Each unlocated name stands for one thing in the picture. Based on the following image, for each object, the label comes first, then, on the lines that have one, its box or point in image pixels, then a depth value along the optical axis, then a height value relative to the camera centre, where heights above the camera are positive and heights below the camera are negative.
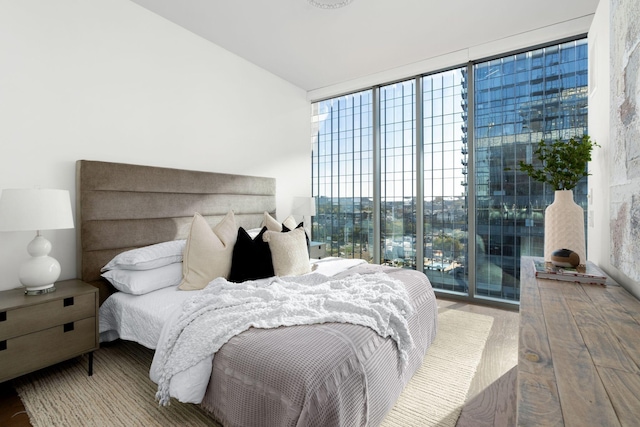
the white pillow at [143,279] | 2.19 -0.47
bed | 1.26 -0.58
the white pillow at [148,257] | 2.23 -0.32
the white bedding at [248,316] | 1.45 -0.53
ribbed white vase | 1.92 -0.08
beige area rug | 1.64 -1.05
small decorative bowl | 1.79 -0.26
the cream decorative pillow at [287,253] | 2.49 -0.33
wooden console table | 0.63 -0.38
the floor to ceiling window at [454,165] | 3.19 +0.56
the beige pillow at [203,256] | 2.33 -0.33
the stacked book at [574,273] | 1.57 -0.32
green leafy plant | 1.94 +0.30
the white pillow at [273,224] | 3.22 -0.12
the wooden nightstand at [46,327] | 1.69 -0.66
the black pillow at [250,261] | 2.44 -0.38
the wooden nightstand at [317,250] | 3.87 -0.47
